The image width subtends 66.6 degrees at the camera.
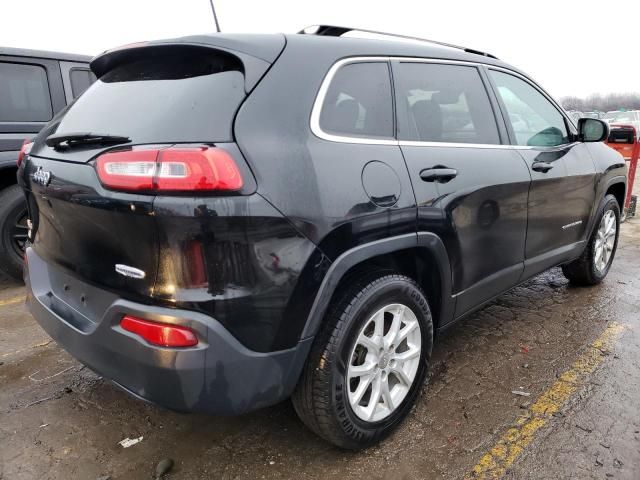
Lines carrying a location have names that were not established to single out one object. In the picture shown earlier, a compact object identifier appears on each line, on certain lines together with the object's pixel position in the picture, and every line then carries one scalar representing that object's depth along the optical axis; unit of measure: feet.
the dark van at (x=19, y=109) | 13.25
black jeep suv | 5.31
